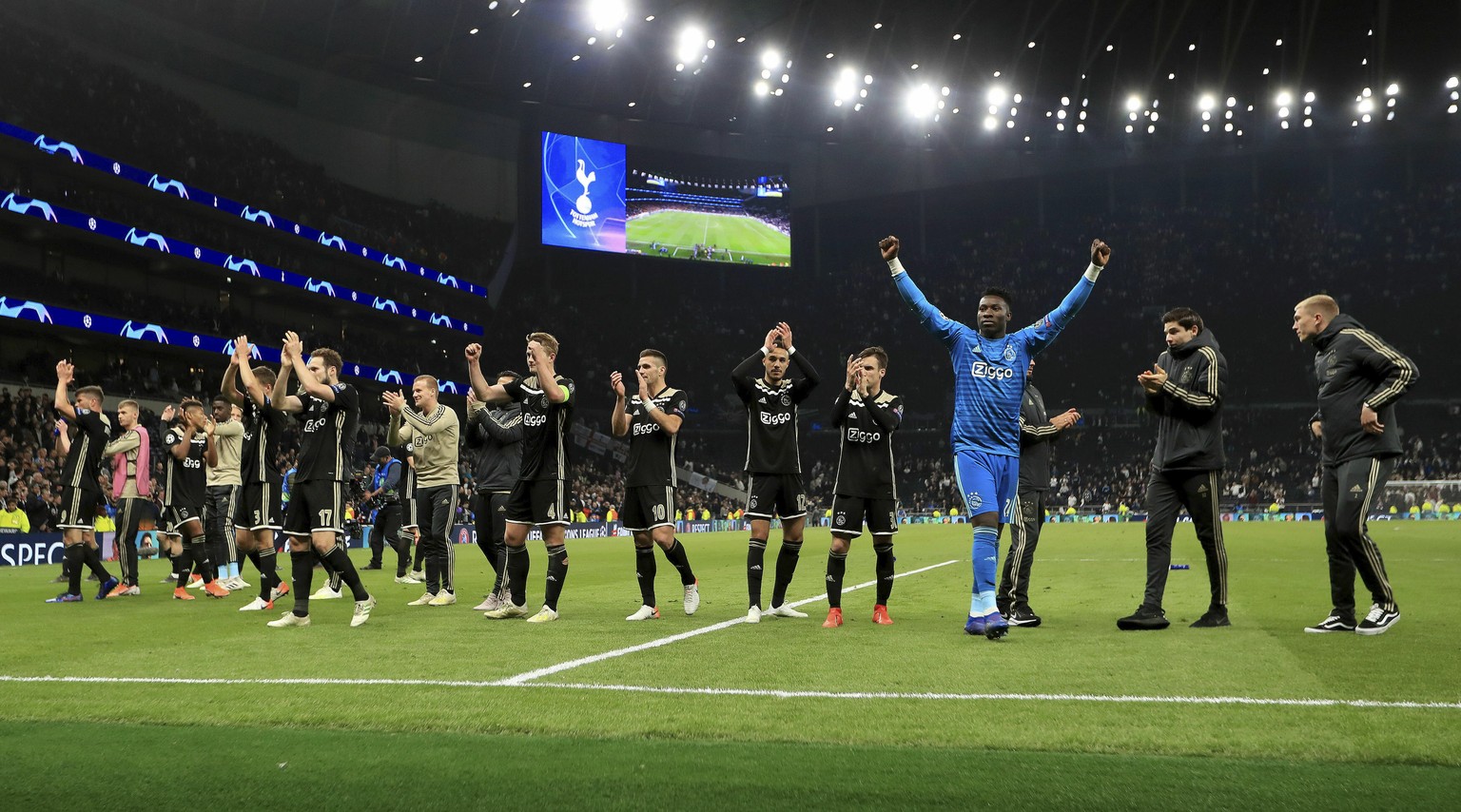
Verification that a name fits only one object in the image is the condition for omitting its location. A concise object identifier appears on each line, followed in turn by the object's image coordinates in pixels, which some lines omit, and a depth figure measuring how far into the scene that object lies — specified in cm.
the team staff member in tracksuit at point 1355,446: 740
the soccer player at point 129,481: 1242
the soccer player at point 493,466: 1066
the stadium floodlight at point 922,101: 4500
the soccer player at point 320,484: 882
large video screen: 4566
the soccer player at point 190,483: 1271
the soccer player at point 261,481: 1019
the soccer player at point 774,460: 899
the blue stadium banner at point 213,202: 2855
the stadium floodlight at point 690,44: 3875
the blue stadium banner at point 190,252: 2797
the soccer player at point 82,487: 1162
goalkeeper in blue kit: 720
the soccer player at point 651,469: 914
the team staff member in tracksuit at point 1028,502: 849
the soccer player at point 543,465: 904
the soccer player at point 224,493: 1272
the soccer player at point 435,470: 1129
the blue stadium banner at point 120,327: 2781
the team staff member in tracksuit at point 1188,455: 785
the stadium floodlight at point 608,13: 3650
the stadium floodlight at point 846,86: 4350
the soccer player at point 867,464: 868
